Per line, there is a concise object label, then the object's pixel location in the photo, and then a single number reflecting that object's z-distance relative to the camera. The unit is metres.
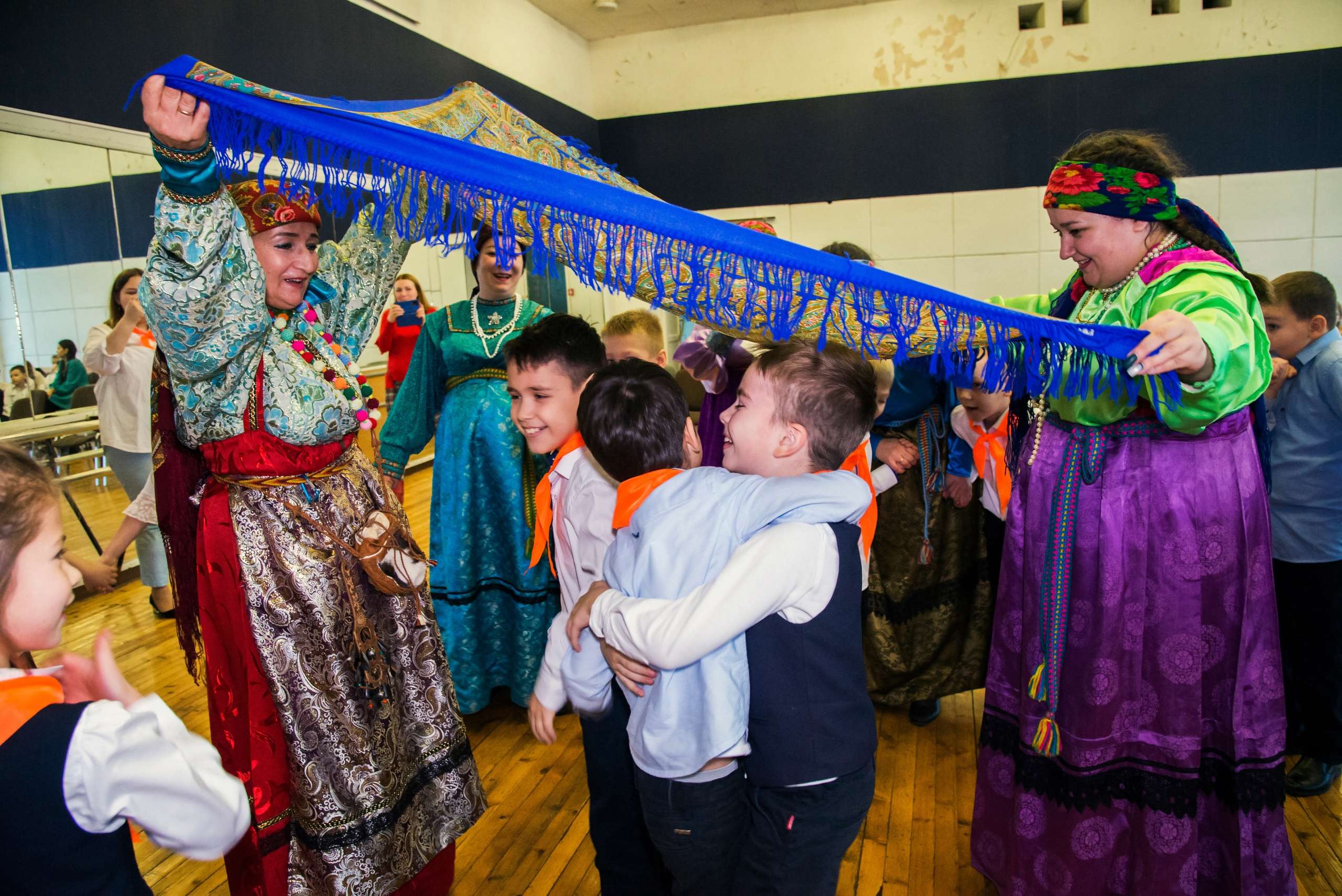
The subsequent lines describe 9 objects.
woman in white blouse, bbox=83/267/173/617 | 3.82
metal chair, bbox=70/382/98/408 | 4.34
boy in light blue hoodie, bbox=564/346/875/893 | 1.07
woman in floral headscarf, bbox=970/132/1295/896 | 1.46
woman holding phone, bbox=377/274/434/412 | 5.65
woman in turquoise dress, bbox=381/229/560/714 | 2.58
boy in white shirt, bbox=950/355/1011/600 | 2.06
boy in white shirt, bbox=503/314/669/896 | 1.42
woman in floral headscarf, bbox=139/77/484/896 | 1.48
